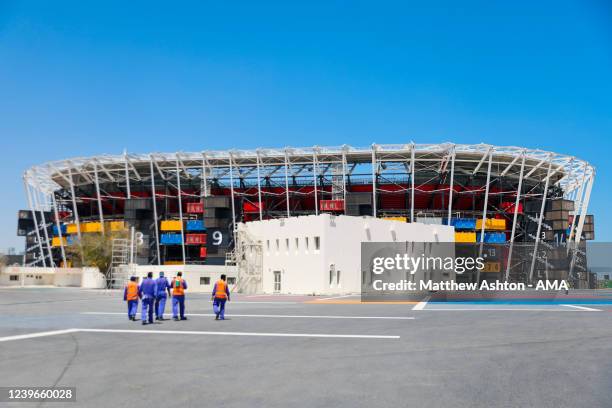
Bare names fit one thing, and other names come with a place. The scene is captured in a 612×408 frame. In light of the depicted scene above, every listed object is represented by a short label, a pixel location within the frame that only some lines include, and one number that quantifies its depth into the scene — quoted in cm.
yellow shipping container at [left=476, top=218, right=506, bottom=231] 7850
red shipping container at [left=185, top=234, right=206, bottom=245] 8300
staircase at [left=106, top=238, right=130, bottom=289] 5762
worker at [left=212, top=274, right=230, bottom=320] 2148
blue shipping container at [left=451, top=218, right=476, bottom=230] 7750
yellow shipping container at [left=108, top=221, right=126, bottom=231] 8192
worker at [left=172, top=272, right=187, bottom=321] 2165
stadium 7488
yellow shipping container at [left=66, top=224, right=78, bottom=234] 8780
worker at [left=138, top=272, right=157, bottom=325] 2027
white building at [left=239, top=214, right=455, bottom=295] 4628
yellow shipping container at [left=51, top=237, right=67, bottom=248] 9219
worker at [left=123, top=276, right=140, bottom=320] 2136
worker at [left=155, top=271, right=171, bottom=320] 2103
